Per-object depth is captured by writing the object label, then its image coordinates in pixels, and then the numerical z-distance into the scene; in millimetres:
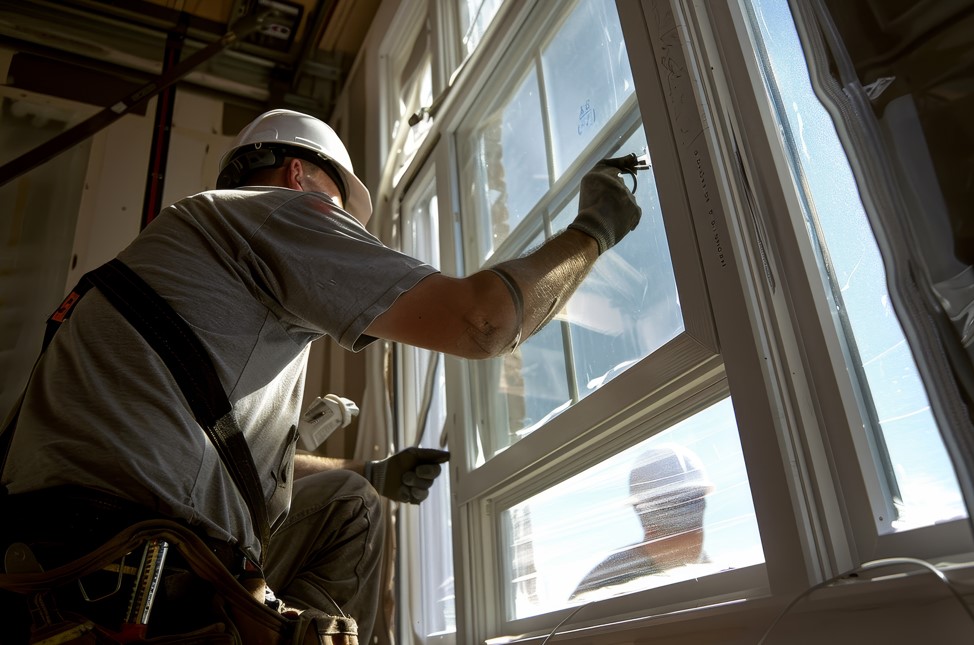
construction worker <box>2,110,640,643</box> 964
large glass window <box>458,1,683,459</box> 1238
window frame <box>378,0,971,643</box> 786
